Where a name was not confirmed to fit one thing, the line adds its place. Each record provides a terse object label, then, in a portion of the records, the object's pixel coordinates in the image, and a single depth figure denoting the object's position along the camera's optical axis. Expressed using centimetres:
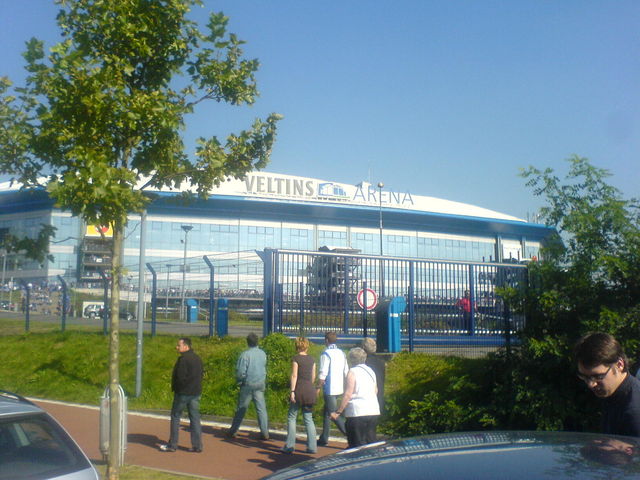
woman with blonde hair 903
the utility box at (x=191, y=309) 1662
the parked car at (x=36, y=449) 400
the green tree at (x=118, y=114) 693
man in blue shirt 986
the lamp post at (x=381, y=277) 1389
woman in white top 751
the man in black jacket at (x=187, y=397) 910
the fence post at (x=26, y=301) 2016
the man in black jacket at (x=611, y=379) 357
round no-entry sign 1363
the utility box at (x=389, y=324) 1273
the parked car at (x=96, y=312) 1912
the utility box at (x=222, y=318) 1541
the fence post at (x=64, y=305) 1950
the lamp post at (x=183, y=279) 1691
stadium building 5141
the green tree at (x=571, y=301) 801
